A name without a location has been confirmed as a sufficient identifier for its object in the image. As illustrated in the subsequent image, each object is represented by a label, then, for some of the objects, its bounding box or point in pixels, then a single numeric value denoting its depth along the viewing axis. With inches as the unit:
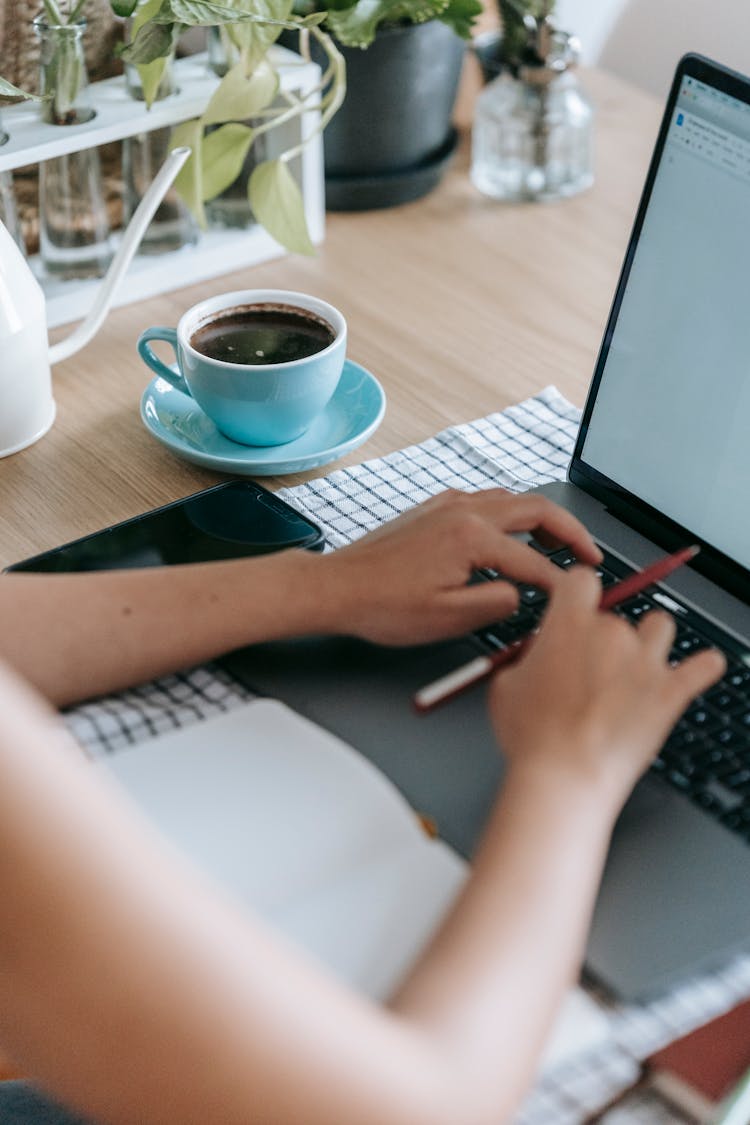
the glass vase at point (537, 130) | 49.0
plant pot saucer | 50.0
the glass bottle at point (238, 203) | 46.6
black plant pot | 46.9
